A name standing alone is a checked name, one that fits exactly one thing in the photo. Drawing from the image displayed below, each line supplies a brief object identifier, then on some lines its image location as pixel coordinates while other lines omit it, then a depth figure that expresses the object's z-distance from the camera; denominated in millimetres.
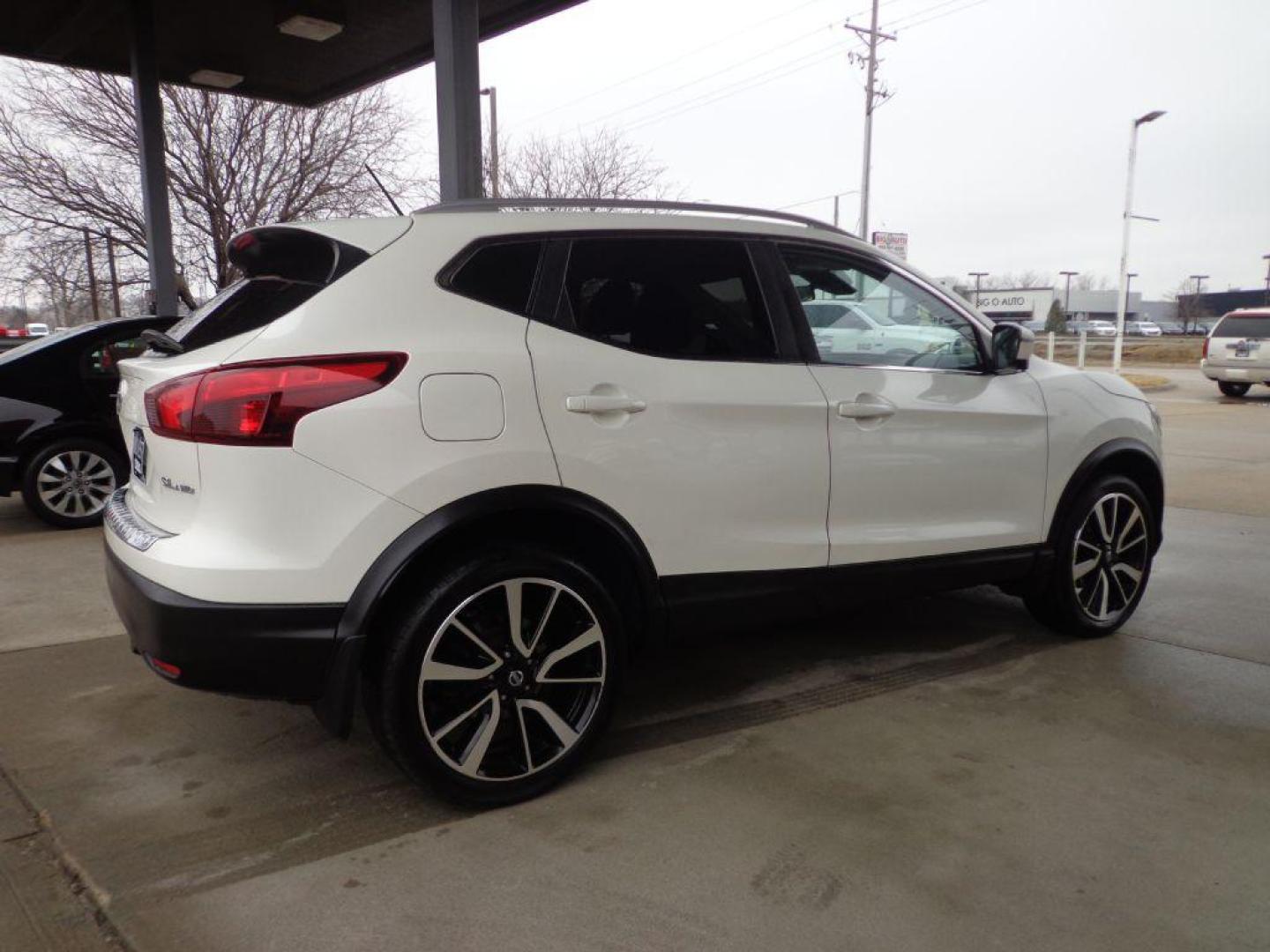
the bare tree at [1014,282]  105438
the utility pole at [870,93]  27391
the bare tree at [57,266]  21000
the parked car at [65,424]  6445
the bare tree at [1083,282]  115938
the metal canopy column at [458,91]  6289
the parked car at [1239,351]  17328
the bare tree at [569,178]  28609
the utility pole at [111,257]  21109
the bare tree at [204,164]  18828
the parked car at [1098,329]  65500
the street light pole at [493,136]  22125
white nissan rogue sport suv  2385
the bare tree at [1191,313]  81625
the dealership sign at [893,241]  22109
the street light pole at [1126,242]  24812
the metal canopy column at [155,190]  9906
